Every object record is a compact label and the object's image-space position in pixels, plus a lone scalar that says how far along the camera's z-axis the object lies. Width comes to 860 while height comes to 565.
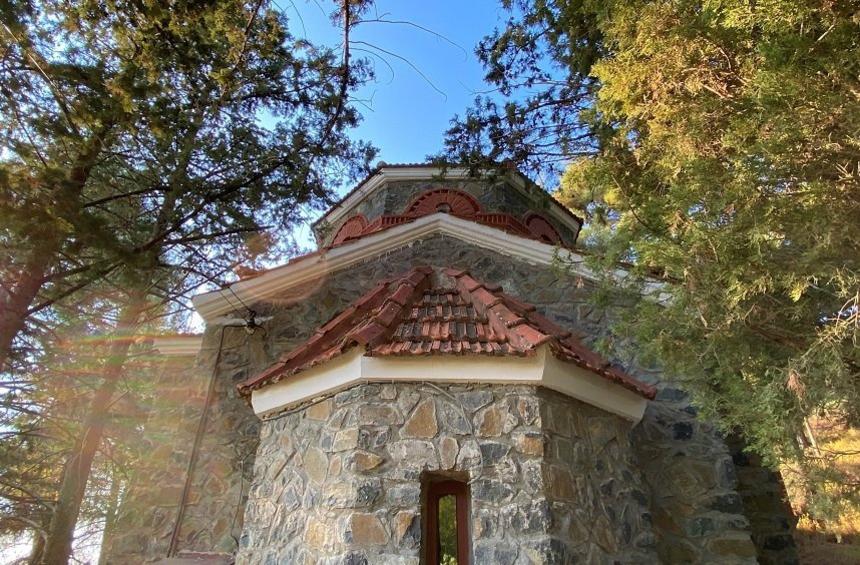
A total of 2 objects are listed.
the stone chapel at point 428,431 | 3.33
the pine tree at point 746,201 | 2.66
